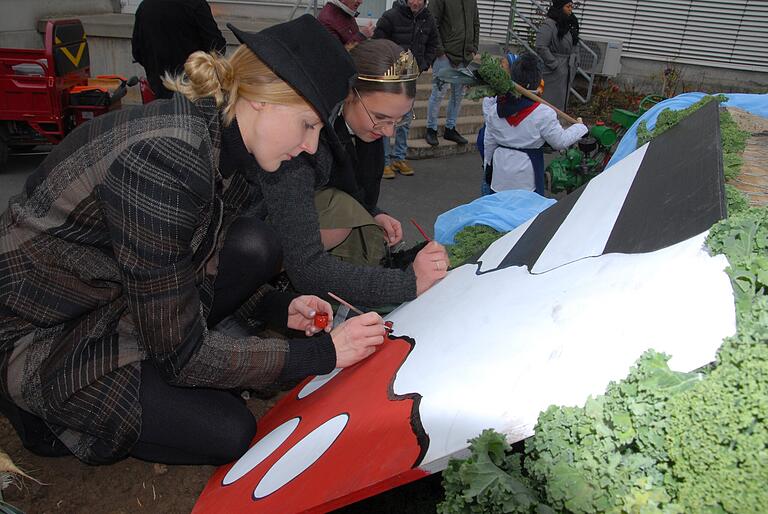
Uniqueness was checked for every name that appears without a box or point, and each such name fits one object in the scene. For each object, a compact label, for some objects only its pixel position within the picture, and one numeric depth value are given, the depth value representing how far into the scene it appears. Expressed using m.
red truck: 5.04
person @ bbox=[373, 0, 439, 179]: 5.88
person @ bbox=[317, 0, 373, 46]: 5.43
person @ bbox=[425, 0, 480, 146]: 6.59
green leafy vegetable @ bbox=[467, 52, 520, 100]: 3.42
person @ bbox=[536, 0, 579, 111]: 7.26
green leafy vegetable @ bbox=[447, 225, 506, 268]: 2.49
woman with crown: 2.09
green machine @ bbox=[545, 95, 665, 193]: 4.50
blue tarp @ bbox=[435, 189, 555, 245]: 2.74
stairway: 6.89
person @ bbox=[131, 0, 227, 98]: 4.71
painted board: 1.07
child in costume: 3.76
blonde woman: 1.50
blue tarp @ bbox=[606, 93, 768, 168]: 2.74
